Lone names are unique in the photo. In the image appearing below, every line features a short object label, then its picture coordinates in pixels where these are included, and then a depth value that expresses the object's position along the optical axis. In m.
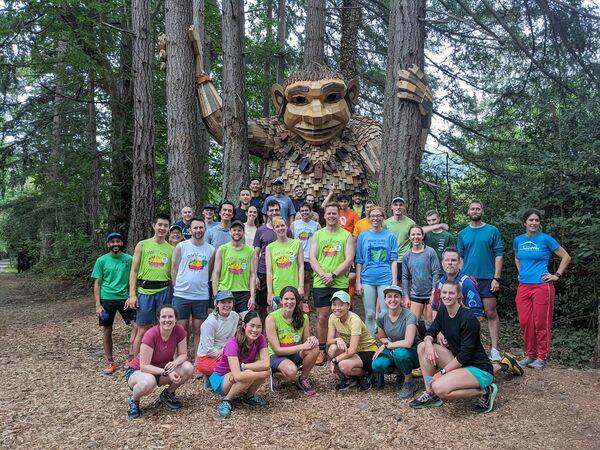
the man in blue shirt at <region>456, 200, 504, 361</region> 5.04
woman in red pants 4.91
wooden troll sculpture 7.51
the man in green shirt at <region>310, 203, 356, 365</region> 5.01
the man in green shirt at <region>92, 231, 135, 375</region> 5.15
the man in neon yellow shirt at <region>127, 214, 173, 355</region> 4.99
